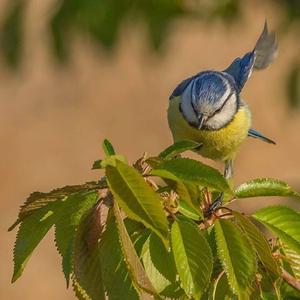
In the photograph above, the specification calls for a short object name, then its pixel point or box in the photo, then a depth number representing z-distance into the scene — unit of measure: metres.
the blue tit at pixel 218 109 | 3.56
